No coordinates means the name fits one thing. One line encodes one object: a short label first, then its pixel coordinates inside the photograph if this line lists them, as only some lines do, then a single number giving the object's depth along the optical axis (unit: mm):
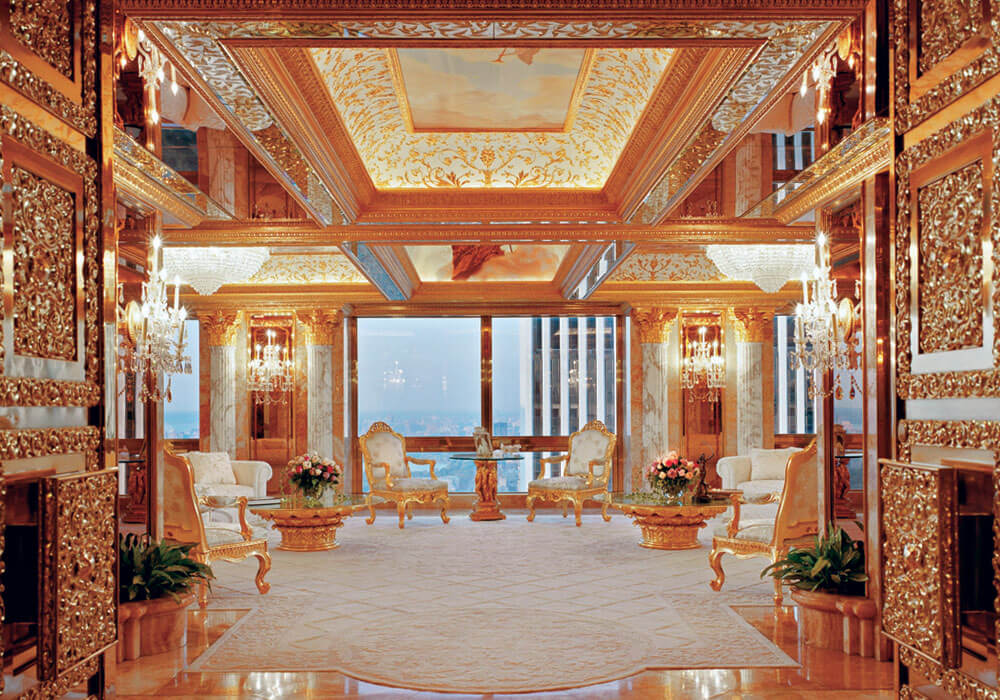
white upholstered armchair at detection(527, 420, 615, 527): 11328
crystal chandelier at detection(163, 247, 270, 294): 8719
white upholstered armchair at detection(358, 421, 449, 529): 11172
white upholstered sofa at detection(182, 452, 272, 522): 11023
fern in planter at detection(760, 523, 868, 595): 5256
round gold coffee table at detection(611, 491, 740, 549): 8969
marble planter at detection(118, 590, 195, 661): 5102
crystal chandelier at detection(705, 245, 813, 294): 8617
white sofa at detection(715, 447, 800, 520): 10984
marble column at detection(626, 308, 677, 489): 12727
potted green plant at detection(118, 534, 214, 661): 5133
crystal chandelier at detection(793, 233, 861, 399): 5316
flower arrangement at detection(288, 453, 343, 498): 9352
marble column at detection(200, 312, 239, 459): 12648
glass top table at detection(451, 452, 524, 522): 11750
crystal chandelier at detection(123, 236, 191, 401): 5289
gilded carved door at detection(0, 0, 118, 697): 2396
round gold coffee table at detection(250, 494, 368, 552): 8984
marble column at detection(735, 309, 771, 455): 12758
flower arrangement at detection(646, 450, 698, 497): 9055
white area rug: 5039
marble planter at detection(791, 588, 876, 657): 5070
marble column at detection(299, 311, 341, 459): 12742
